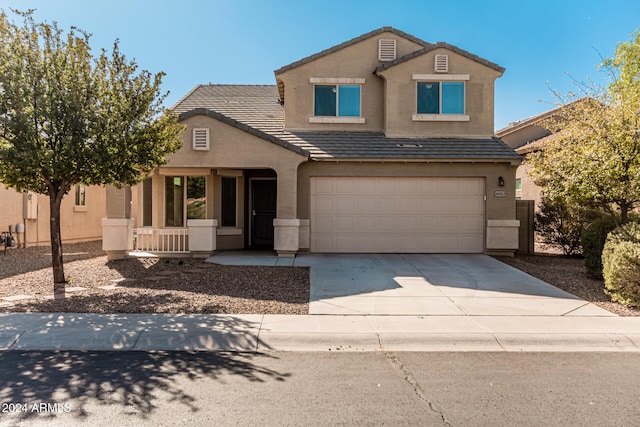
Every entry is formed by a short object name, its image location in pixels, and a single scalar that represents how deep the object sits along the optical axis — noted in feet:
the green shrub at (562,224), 45.09
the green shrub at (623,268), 25.08
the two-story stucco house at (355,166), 39.99
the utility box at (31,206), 53.42
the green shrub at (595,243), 32.60
